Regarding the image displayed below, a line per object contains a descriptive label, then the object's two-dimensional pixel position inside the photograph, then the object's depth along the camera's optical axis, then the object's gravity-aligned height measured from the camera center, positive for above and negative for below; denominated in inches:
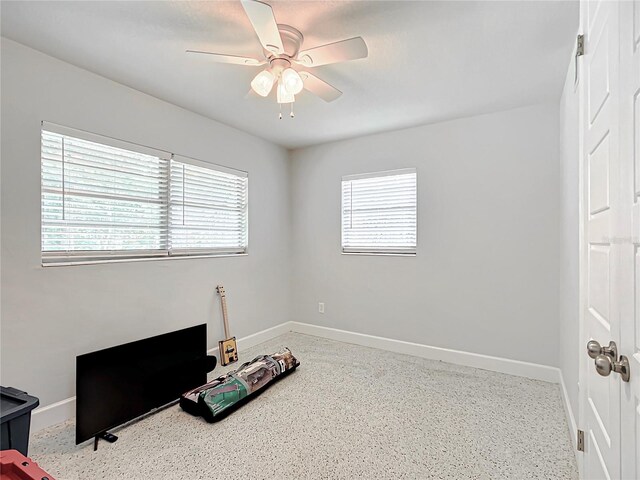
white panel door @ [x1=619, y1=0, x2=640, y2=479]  31.2 +1.7
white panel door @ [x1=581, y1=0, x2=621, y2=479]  37.9 +3.1
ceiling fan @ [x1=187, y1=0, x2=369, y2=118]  65.1 +41.5
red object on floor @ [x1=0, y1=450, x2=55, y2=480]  34.7 -24.8
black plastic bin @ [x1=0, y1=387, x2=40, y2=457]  55.2 -30.6
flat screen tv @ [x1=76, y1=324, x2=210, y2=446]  78.4 -37.6
